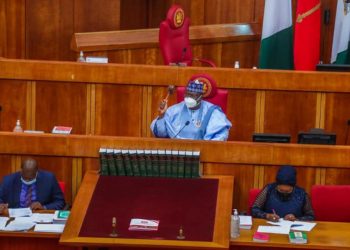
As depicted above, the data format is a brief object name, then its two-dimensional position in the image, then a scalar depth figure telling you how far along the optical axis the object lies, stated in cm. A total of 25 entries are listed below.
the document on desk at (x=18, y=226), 1217
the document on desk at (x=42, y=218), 1247
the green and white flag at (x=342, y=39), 2006
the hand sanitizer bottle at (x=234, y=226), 1202
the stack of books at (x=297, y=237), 1188
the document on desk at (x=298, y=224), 1235
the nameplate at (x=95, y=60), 1726
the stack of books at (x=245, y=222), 1236
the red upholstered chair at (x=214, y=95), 1559
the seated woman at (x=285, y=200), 1309
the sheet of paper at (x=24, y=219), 1245
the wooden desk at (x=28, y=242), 1219
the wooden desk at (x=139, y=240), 1161
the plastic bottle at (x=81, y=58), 1761
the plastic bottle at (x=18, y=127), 1534
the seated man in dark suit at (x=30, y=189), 1345
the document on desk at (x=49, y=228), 1216
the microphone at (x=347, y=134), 1708
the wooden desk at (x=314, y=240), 1185
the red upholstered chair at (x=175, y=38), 1820
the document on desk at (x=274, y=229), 1222
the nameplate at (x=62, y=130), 1427
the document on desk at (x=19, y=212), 1274
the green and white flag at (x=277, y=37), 2016
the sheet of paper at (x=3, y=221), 1225
